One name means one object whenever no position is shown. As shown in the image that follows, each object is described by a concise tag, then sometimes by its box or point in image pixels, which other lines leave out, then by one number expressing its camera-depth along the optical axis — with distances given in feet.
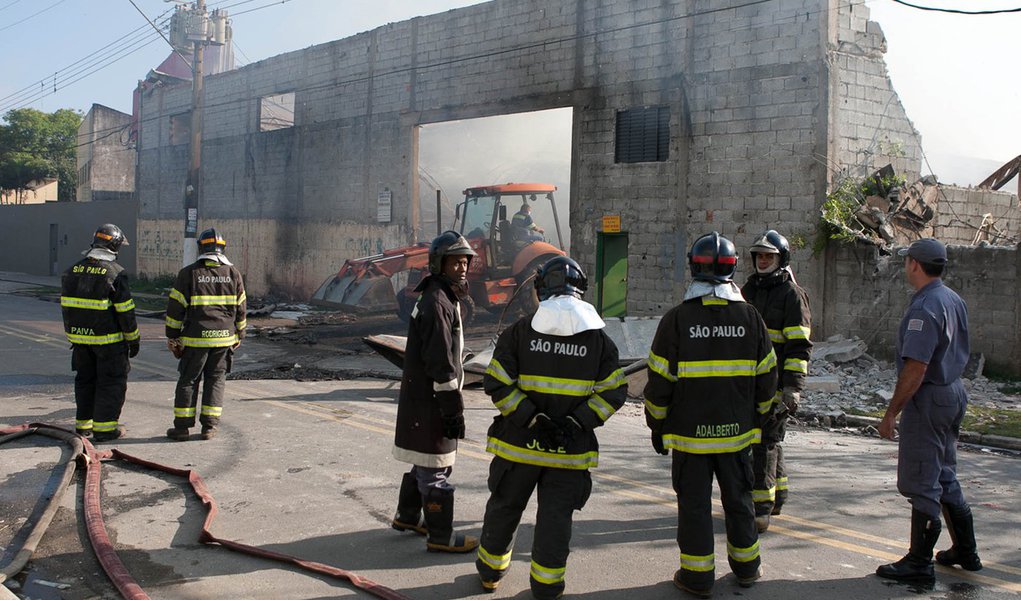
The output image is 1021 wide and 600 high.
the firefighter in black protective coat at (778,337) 17.22
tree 168.55
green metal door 55.06
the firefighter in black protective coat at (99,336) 24.26
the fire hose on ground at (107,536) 13.87
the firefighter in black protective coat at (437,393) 15.57
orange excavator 57.82
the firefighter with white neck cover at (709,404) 14.06
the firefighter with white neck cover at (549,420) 13.56
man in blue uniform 14.80
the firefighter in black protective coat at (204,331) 24.48
